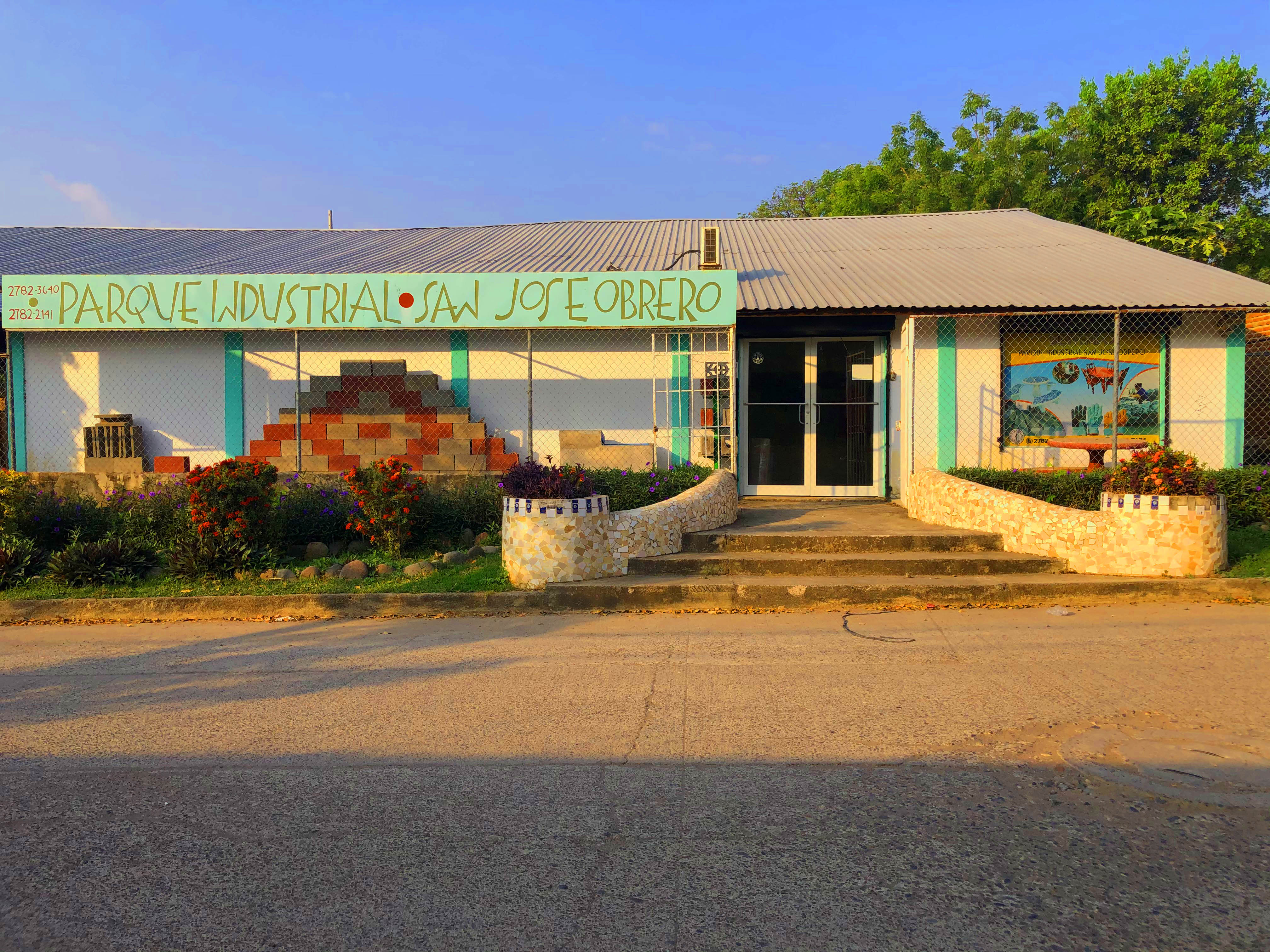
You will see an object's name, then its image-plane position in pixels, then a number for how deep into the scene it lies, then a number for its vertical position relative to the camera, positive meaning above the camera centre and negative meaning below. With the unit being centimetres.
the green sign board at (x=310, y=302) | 1079 +193
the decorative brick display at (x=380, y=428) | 1236 +38
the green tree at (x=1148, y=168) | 2184 +794
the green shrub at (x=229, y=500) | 864 -45
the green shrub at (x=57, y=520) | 940 -71
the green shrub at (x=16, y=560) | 854 -103
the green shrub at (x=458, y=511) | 984 -65
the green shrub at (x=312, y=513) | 972 -66
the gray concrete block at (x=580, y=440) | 1263 +21
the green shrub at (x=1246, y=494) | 1057 -52
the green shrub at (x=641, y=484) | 1007 -36
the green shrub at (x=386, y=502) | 920 -51
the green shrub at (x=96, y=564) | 847 -107
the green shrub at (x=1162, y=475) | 812 -22
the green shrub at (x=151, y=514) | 949 -66
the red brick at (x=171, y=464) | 1276 -12
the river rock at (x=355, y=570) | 854 -115
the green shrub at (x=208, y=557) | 862 -101
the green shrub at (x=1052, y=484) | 1040 -39
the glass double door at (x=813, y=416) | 1285 +56
